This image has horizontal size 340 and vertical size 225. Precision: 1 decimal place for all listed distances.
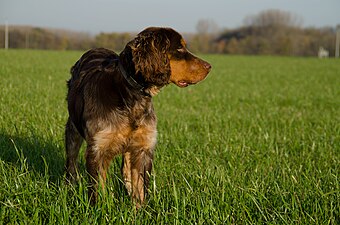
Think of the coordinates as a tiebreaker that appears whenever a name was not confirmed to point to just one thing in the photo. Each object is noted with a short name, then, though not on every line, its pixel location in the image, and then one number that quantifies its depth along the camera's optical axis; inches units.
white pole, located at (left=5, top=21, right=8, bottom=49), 2586.9
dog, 138.6
